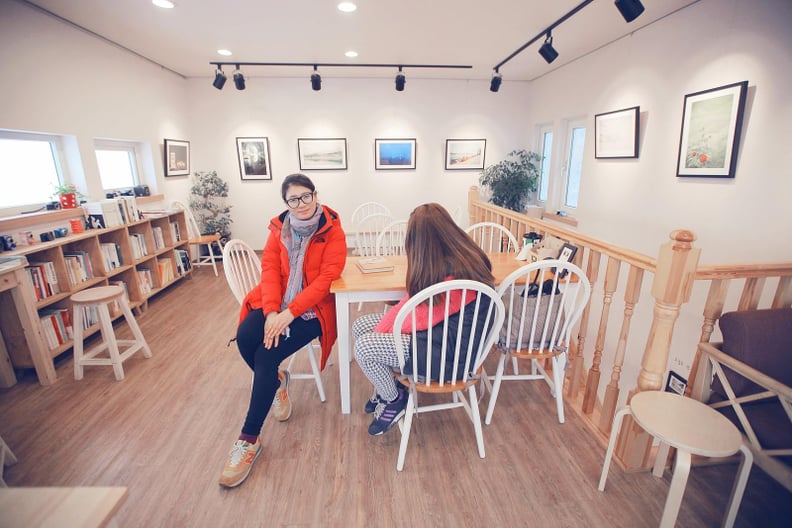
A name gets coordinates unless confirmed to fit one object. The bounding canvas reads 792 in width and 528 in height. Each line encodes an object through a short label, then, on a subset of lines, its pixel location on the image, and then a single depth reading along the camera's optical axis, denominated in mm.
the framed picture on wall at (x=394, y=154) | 5570
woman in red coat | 1771
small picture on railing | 1699
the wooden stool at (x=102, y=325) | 2350
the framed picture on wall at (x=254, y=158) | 5363
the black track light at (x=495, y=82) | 4484
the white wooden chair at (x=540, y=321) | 1693
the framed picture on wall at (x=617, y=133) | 3474
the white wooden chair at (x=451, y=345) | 1465
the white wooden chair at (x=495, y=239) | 2834
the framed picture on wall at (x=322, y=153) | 5457
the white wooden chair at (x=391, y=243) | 2980
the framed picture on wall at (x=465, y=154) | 5664
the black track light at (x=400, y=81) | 4477
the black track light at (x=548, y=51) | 3254
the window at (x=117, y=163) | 3777
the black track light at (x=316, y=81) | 4366
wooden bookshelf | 2346
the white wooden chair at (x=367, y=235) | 3328
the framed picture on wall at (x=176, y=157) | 4590
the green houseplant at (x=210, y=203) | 5184
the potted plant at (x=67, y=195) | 2994
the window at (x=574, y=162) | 4656
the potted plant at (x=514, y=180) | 5273
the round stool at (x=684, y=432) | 1165
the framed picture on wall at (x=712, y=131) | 2527
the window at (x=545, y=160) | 5414
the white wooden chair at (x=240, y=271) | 2033
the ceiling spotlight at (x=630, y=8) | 2352
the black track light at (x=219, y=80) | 4176
